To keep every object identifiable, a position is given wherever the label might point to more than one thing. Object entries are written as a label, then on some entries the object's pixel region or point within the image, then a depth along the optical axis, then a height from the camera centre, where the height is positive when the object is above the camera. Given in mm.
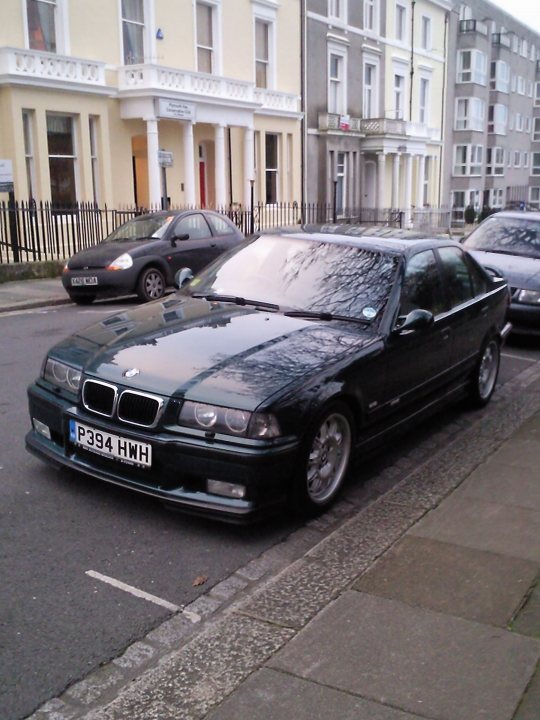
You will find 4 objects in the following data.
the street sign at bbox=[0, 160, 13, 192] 14703 +146
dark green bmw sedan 4133 -1107
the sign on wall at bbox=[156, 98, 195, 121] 21923 +2092
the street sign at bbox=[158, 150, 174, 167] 19656 +653
